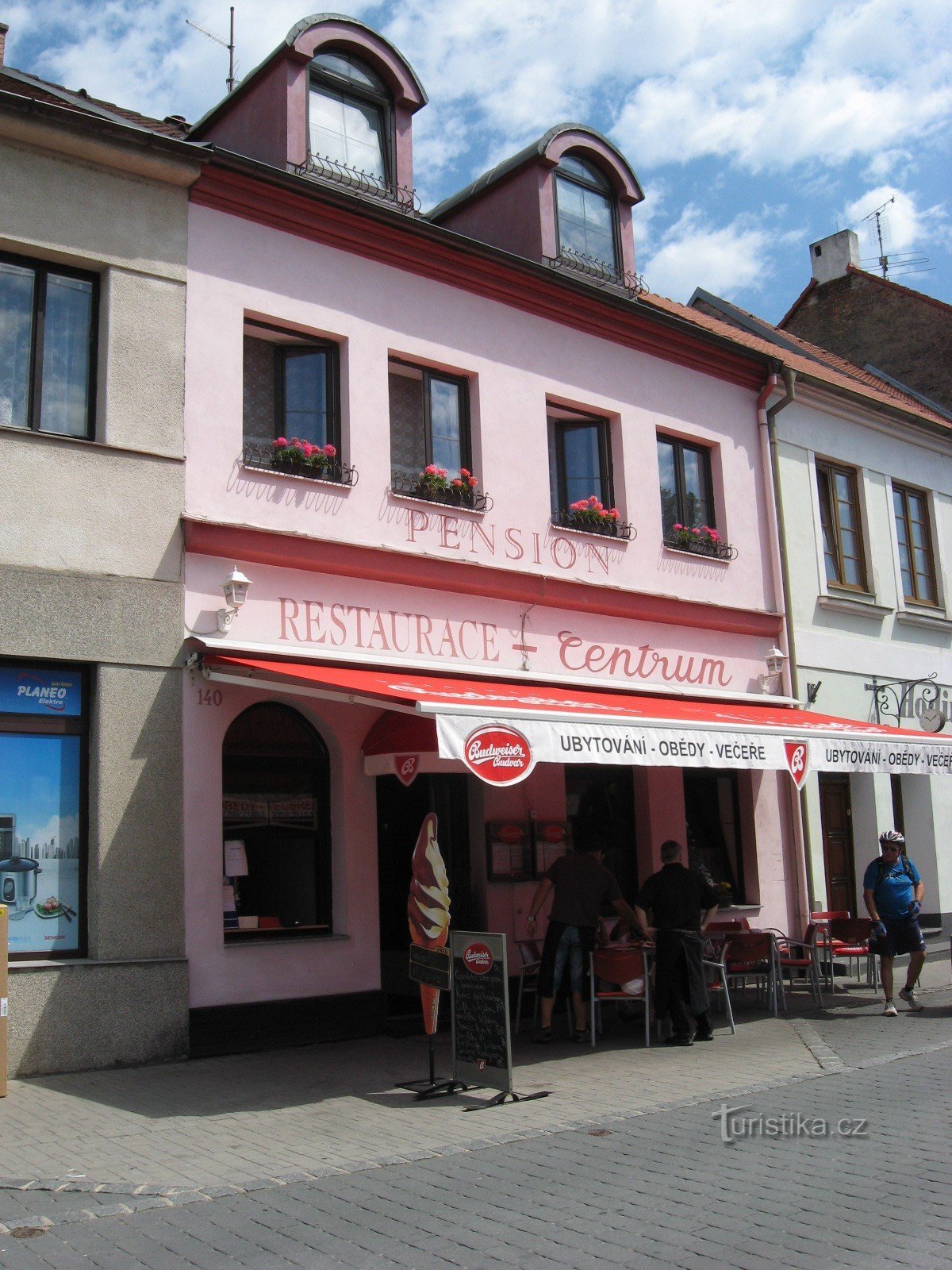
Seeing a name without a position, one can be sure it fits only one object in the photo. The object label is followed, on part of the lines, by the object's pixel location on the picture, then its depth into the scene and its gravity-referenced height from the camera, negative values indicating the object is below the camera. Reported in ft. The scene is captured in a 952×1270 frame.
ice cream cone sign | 25.98 -0.94
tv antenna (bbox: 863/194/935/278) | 86.38 +41.42
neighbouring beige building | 28.48 +6.96
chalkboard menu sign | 24.71 -3.27
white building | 50.26 +10.85
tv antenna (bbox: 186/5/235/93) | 47.98 +32.63
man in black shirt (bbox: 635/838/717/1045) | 32.37 -2.73
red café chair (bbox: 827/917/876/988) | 40.09 -3.24
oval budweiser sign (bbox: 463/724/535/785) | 25.82 +2.14
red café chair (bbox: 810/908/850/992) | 40.29 -2.96
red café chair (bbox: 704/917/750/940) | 41.24 -2.80
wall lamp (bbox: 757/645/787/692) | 47.83 +6.90
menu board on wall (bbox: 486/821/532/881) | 39.04 +0.07
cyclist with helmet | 36.55 -2.11
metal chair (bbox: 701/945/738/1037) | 33.88 -4.14
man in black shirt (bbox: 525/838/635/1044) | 32.89 -2.04
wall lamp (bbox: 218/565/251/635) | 31.40 +7.06
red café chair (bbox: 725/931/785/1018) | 35.55 -3.35
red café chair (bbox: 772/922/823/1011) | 38.78 -3.86
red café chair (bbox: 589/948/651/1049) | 32.04 -3.29
